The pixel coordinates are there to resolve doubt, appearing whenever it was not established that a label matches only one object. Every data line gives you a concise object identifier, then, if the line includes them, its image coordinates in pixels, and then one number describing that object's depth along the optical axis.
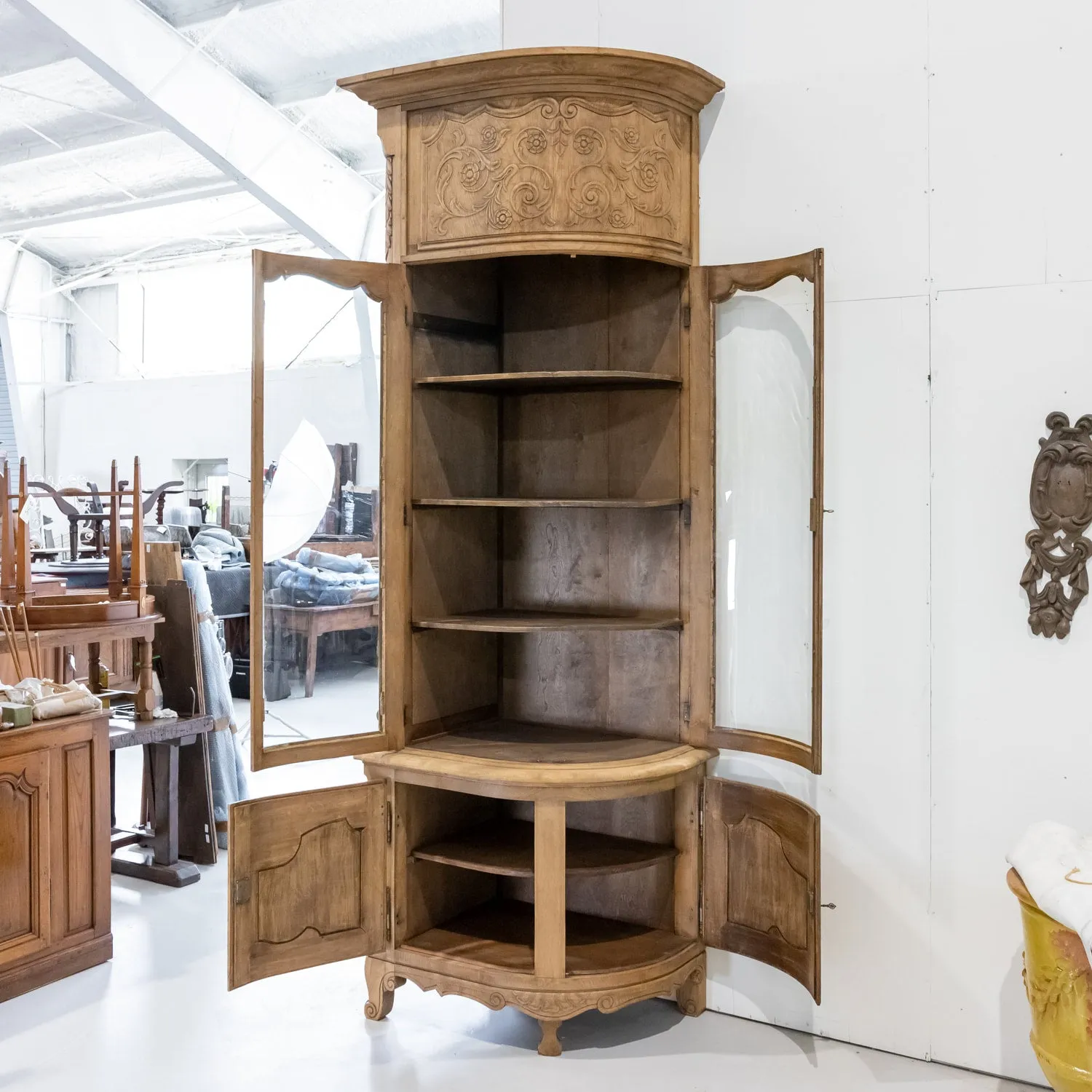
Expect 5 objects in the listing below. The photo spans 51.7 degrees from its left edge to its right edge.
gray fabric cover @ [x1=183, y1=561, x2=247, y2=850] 5.17
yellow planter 2.54
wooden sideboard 3.69
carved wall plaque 3.04
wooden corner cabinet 3.32
